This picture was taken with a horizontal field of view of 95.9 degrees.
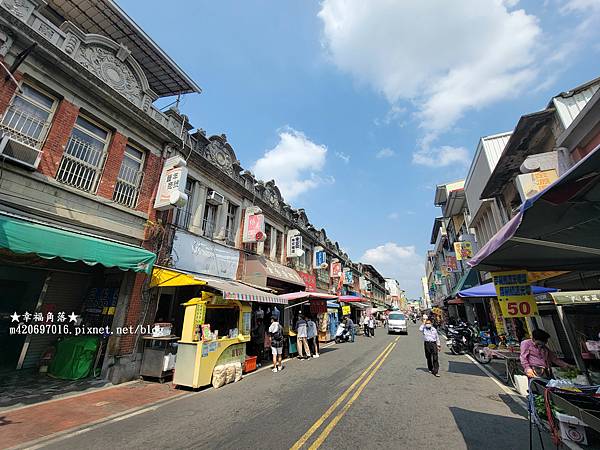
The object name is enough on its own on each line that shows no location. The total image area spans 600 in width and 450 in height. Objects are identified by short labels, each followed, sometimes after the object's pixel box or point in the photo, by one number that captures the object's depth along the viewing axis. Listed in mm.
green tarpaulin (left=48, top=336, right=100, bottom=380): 7902
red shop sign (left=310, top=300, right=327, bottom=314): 16234
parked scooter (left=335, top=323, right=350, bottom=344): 19984
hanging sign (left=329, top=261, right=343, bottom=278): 27016
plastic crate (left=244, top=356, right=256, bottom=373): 9859
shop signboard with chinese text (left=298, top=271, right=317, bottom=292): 20270
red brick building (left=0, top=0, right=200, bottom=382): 6590
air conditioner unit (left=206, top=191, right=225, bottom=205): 12320
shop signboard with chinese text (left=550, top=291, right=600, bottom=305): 8052
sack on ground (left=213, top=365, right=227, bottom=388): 7859
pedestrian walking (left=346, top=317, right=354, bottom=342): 19697
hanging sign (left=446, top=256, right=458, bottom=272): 27688
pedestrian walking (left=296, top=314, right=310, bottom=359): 13008
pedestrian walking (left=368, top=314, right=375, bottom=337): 24562
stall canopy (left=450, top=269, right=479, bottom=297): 20062
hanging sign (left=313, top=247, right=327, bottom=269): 23516
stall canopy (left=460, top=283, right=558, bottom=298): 10352
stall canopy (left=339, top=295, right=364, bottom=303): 19936
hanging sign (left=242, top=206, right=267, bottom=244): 13984
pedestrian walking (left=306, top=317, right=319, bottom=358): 13609
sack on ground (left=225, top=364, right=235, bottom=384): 8228
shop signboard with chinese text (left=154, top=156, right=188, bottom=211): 9438
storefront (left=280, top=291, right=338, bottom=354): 13766
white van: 25688
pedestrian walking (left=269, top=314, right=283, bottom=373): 10328
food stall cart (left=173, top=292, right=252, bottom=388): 7625
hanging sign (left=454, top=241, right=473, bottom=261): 19969
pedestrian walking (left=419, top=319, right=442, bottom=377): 8992
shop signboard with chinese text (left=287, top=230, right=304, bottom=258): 19016
